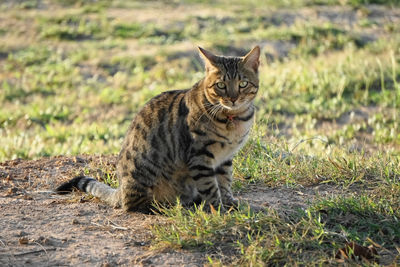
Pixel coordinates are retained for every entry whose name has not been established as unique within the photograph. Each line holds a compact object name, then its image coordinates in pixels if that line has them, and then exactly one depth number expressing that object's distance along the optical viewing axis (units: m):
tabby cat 8.36
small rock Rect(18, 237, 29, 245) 7.23
